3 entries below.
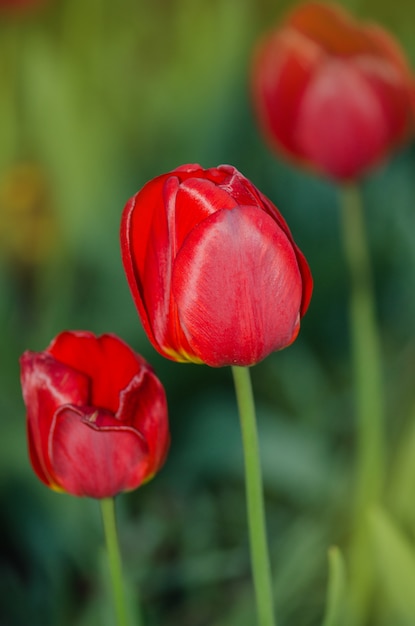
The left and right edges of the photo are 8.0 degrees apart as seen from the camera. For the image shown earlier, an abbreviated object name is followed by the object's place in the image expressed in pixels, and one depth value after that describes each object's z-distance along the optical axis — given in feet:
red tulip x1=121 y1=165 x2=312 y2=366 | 2.84
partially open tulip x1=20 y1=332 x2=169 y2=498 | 2.92
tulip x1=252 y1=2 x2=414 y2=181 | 3.88
